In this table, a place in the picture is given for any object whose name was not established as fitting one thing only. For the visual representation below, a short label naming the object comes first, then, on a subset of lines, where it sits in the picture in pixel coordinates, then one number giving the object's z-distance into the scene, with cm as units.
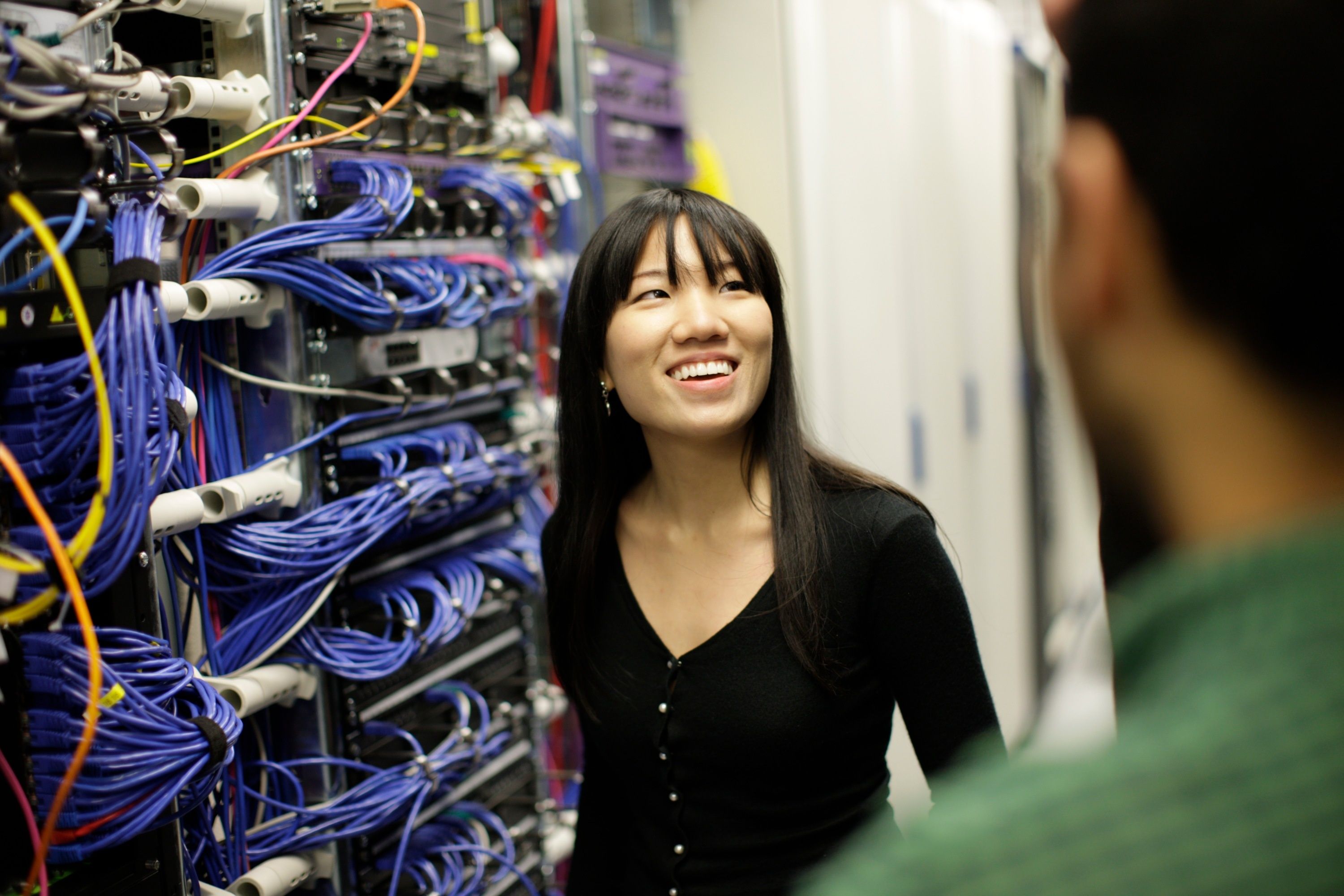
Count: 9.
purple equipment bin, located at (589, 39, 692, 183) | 259
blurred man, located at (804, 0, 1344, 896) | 43
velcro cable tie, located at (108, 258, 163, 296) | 115
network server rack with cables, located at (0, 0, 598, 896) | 115
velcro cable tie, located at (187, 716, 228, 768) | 126
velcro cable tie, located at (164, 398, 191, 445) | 132
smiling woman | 142
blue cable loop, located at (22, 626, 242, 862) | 117
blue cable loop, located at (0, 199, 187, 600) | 114
